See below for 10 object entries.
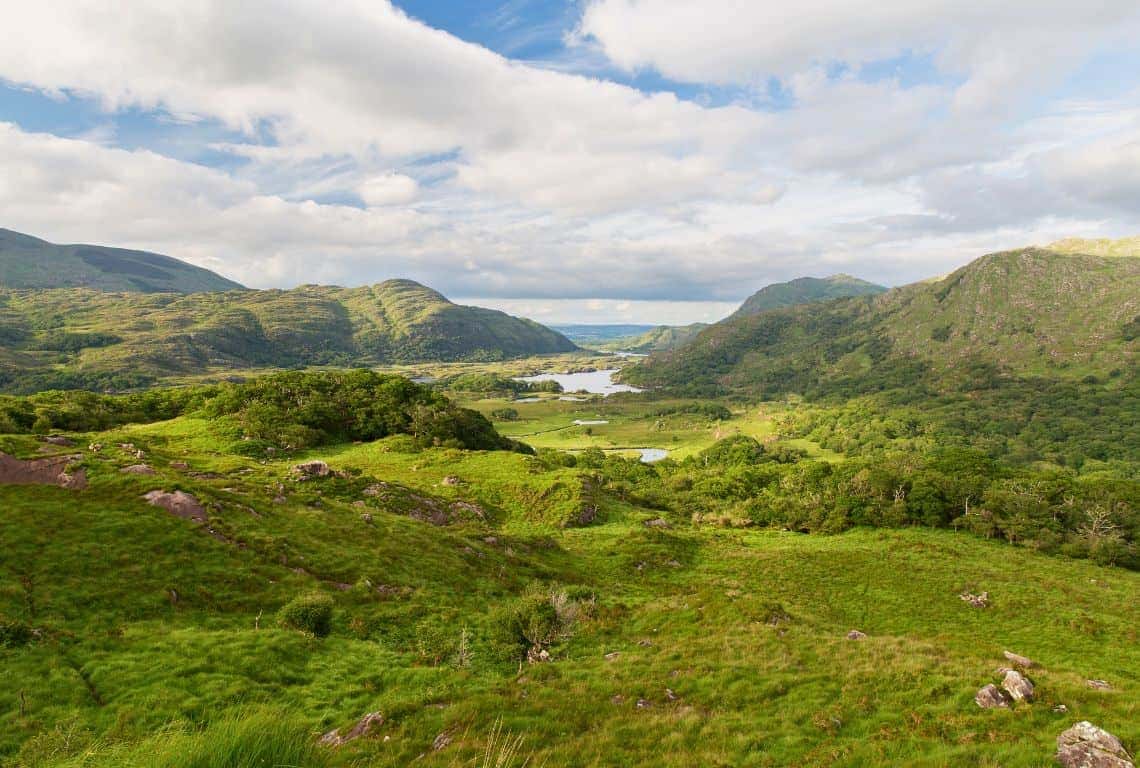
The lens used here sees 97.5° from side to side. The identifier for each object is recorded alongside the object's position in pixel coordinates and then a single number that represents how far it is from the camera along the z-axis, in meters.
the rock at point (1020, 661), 24.67
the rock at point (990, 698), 17.69
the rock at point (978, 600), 46.88
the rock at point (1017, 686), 17.95
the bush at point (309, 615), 23.81
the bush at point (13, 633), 18.28
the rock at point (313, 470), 49.84
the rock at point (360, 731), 15.42
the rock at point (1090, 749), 12.52
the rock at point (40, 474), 29.71
